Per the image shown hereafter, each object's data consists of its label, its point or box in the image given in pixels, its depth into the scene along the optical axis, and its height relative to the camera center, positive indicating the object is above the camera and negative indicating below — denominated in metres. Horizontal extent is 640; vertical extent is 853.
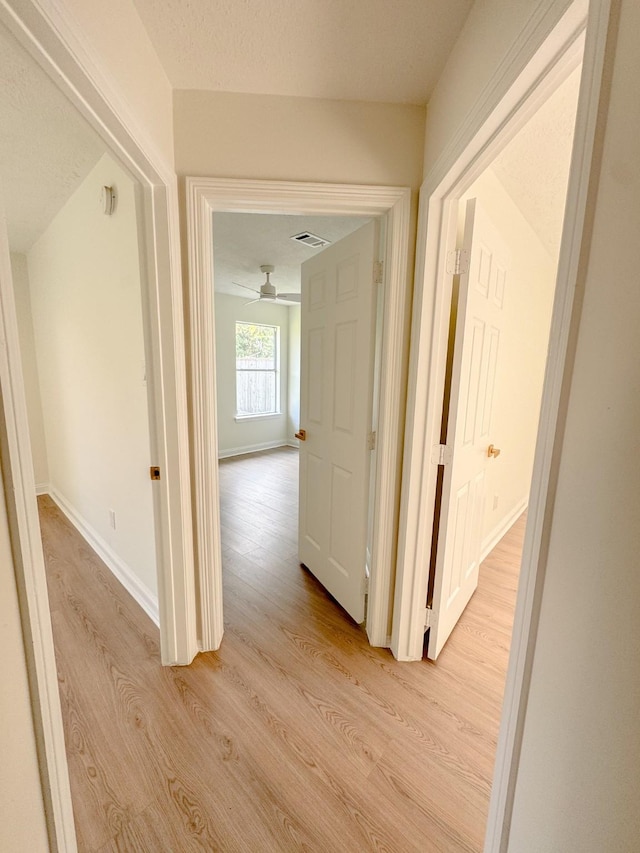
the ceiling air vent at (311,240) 2.76 +1.13
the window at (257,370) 5.55 +0.02
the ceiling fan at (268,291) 3.68 +0.95
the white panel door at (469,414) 1.42 -0.18
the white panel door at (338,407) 1.65 -0.19
